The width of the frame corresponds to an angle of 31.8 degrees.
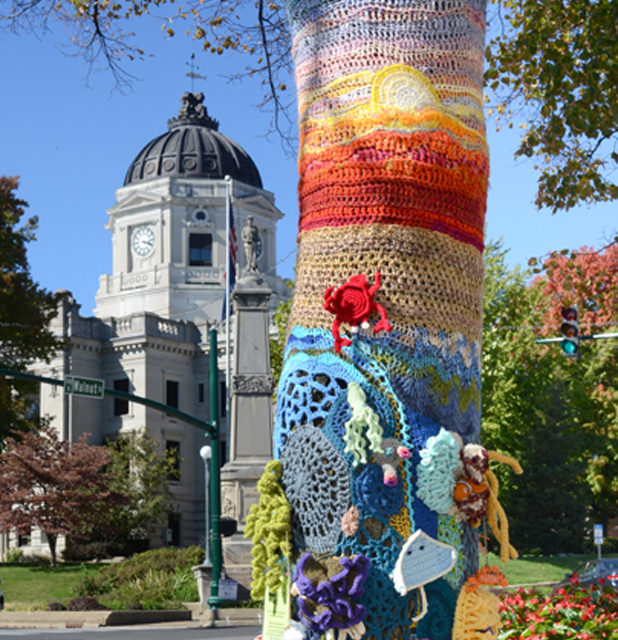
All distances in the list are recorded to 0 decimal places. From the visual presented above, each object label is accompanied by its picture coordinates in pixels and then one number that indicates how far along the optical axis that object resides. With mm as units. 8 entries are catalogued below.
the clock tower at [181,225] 79688
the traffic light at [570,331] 20609
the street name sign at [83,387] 18062
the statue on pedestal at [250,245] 34531
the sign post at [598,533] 36831
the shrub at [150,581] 31500
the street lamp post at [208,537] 30359
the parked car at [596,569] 28000
